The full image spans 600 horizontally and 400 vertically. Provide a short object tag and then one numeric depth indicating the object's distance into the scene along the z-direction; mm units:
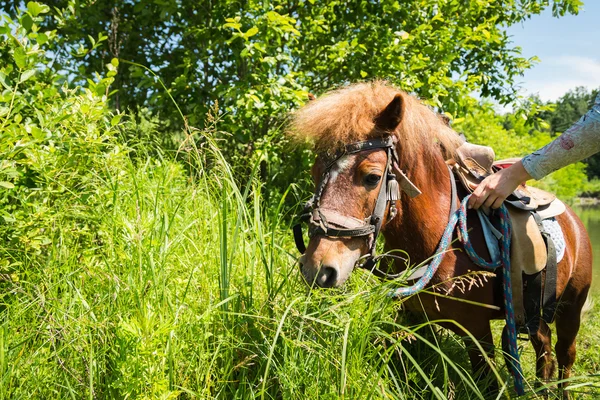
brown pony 2008
